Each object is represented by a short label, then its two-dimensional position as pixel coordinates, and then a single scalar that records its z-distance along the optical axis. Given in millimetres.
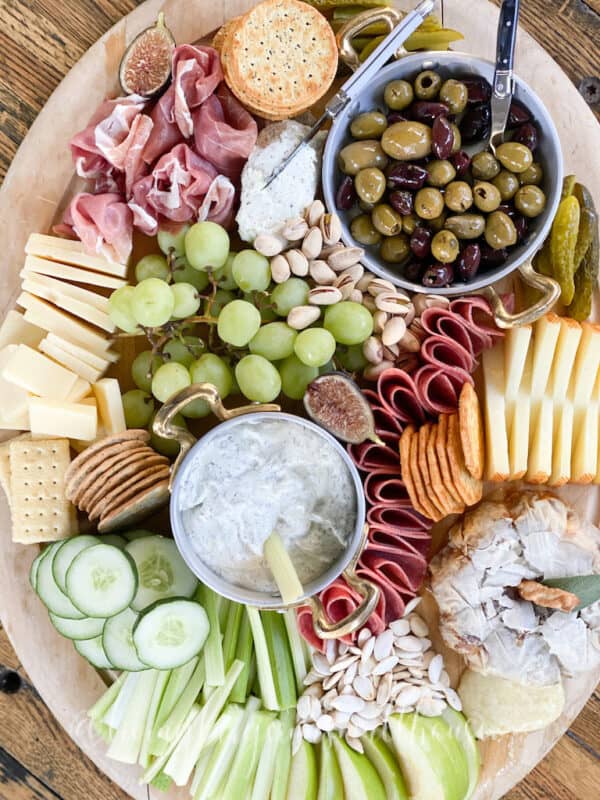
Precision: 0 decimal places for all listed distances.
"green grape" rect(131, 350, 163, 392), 454
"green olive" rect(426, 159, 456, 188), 436
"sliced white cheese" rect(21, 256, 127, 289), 449
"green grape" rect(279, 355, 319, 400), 447
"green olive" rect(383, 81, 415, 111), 444
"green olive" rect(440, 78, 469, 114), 434
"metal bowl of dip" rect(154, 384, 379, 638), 391
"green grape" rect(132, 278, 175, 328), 411
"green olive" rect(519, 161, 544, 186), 444
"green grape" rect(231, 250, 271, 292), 431
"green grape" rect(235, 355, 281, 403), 422
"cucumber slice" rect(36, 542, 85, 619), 435
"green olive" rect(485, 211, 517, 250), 439
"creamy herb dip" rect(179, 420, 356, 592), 409
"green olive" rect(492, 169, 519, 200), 441
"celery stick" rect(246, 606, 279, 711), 455
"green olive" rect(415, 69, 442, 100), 439
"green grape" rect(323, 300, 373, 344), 430
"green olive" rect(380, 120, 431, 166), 435
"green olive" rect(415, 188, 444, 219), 437
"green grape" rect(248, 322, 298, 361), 432
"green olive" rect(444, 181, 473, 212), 438
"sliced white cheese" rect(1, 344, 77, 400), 432
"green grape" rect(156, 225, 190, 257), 449
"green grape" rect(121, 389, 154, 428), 461
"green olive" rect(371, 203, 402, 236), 444
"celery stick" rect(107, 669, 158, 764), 453
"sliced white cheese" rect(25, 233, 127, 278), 448
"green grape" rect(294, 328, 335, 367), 421
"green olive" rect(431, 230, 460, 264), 440
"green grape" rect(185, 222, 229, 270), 423
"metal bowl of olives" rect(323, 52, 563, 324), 438
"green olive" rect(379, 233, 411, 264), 453
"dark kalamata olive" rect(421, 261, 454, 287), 443
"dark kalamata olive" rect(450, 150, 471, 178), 439
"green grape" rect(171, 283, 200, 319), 431
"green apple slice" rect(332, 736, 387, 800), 432
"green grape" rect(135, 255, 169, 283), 453
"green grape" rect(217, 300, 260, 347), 416
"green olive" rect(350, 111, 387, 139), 447
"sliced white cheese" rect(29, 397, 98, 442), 429
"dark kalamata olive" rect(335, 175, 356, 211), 448
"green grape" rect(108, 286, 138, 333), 427
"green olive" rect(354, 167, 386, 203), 441
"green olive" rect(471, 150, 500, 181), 440
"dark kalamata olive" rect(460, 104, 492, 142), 442
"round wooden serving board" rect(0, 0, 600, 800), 466
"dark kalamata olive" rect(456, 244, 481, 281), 440
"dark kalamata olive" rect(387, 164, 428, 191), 436
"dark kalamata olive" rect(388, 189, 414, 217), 440
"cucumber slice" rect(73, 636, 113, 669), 461
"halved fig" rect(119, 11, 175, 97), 447
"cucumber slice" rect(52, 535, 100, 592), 422
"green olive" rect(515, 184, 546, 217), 440
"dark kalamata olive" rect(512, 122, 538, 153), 439
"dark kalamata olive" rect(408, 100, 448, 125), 435
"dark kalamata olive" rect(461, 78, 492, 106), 439
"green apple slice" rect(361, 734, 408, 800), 442
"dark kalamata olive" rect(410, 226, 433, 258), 444
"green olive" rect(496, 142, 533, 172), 436
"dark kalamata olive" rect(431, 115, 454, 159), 430
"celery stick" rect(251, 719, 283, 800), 447
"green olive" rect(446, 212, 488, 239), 440
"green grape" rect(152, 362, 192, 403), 423
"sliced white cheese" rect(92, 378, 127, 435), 440
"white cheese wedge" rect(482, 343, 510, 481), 434
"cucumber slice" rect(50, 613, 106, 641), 443
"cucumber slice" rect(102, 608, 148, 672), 439
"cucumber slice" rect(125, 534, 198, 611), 447
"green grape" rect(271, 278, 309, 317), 438
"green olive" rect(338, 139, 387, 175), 443
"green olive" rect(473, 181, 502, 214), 438
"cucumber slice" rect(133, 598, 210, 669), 410
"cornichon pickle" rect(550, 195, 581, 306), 445
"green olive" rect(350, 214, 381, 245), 455
